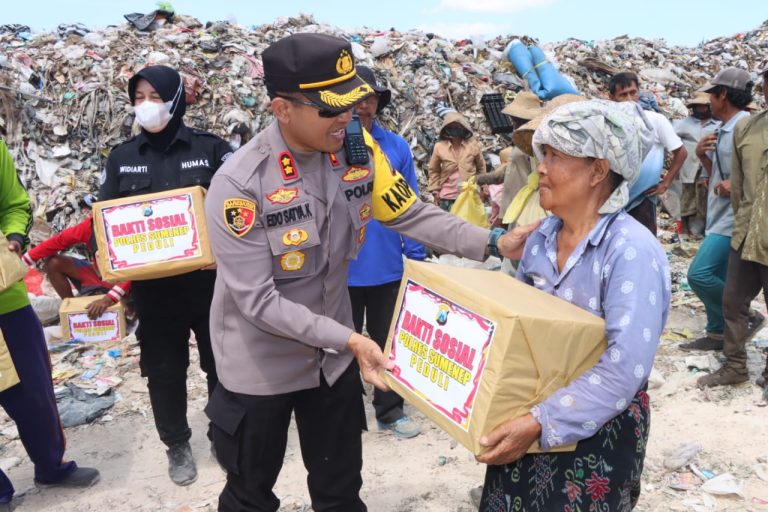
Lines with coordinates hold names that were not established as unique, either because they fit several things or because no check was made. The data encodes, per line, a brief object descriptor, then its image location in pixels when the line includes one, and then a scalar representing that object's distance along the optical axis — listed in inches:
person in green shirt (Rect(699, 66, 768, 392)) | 151.8
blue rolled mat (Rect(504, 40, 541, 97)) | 244.8
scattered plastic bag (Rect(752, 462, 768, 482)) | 126.6
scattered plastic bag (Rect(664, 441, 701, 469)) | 132.6
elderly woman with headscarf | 59.9
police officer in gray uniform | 75.7
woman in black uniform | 124.9
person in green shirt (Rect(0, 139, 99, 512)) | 118.4
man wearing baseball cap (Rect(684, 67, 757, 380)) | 178.7
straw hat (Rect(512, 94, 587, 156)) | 109.7
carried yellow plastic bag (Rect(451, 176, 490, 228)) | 176.2
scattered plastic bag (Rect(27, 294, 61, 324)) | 238.4
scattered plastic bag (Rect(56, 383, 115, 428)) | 169.2
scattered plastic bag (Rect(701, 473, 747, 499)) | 121.6
